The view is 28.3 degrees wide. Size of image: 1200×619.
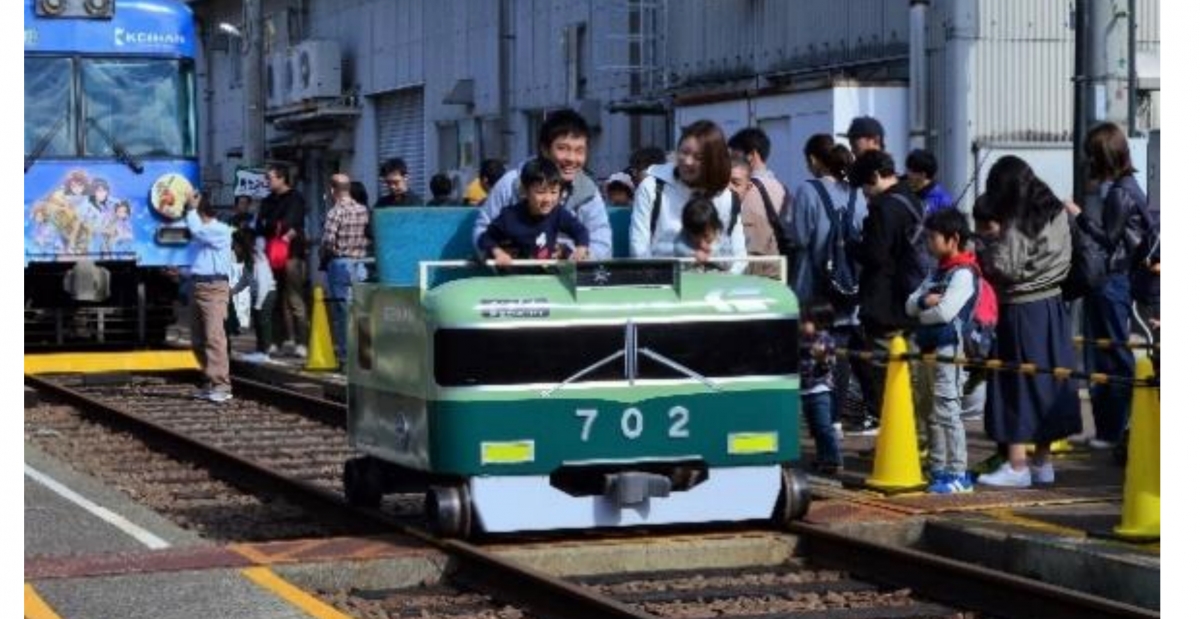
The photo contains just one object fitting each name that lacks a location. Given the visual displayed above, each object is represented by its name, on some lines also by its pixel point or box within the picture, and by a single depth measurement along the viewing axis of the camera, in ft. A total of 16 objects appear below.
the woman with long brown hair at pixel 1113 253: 41.83
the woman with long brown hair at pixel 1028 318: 39.04
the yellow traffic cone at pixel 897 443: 39.14
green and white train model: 32.32
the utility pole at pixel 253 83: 132.16
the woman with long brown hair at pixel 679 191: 37.27
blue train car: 71.67
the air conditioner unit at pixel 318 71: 148.56
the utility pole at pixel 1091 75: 54.54
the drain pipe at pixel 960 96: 77.92
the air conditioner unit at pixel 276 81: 155.22
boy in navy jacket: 35.35
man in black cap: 46.06
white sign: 108.27
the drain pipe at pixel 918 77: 78.54
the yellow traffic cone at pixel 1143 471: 32.14
